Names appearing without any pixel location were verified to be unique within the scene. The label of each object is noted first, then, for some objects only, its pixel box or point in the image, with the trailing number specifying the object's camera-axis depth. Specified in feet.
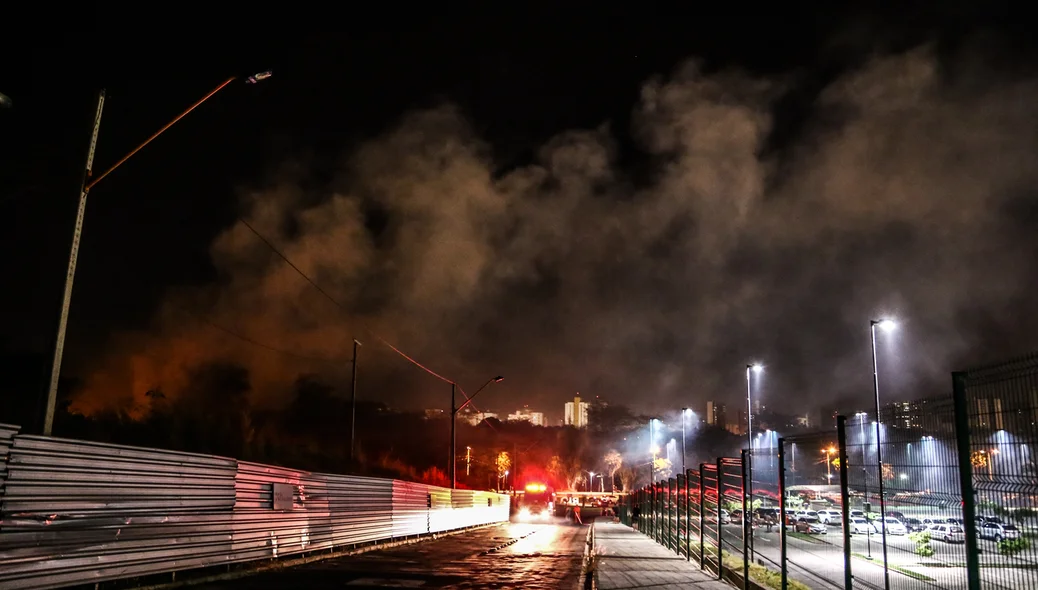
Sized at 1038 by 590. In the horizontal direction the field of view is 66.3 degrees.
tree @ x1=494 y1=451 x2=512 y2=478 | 342.13
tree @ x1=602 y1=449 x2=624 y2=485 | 623.36
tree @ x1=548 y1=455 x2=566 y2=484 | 593.34
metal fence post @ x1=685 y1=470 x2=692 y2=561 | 65.72
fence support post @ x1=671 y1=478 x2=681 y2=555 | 77.25
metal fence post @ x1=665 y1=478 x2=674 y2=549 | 86.63
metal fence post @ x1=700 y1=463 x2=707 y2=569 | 60.41
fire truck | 241.53
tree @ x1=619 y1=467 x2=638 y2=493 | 542.57
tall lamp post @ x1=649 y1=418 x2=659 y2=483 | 308.38
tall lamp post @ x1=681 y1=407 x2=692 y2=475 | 204.13
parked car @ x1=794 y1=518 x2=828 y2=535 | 44.50
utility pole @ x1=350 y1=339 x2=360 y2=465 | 150.20
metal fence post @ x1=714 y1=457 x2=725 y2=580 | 52.54
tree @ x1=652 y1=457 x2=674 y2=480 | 452.06
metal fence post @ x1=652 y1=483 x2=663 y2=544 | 101.31
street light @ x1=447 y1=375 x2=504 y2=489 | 138.12
